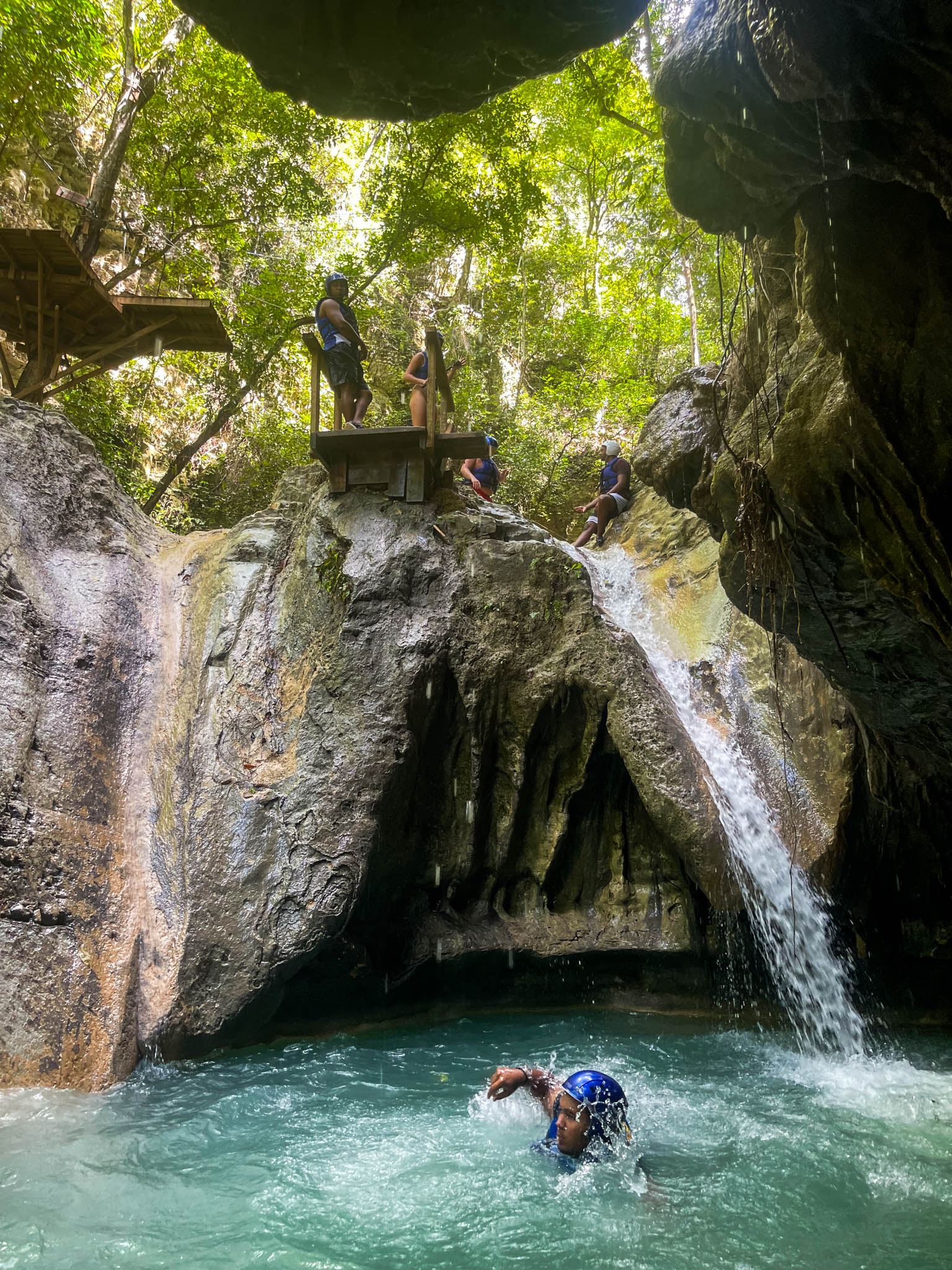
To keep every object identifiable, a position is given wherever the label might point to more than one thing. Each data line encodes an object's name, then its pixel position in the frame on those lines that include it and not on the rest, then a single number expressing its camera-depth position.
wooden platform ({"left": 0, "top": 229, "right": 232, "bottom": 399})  9.79
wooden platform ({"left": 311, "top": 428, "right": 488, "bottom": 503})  8.98
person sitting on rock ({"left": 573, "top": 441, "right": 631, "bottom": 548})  14.46
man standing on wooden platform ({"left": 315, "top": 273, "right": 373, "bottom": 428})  9.27
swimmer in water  4.37
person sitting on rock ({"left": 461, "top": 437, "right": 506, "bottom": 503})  13.66
